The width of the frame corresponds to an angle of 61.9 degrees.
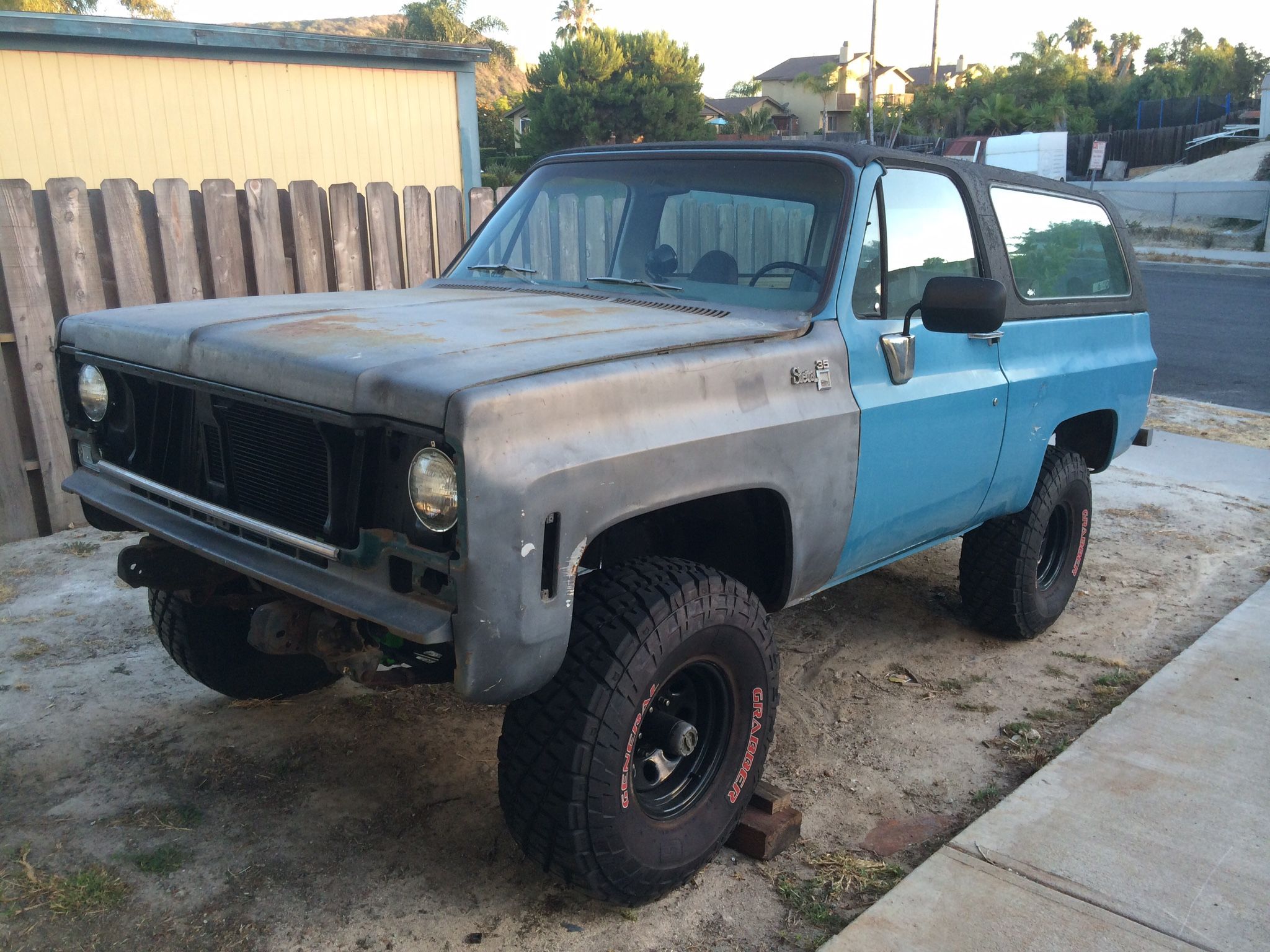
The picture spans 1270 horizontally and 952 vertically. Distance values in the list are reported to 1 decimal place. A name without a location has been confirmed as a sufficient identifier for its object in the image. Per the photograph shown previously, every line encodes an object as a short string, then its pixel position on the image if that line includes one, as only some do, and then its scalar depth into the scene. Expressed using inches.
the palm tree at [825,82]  2632.9
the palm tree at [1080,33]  4325.8
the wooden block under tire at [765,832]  121.0
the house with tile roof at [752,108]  2906.0
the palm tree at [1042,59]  2156.7
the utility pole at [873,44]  1356.5
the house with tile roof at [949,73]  2370.8
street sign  1047.6
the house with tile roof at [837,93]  2930.6
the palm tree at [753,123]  2255.2
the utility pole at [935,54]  2140.7
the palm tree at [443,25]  2984.7
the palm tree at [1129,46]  4015.8
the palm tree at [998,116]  1815.9
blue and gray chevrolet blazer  94.6
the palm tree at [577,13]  3772.1
